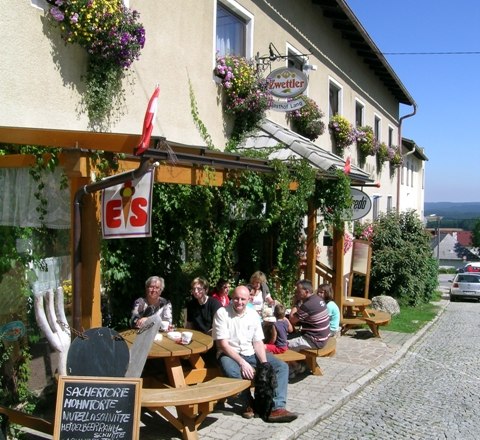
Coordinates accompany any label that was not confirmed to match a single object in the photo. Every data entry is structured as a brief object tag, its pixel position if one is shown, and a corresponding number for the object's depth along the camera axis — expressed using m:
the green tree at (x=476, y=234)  102.62
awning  9.27
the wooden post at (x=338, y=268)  10.55
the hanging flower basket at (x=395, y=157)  22.19
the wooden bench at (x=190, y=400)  4.88
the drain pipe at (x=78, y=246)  4.64
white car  27.45
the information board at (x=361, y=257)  13.99
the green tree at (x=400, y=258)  17.39
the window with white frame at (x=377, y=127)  21.38
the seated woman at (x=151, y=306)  6.19
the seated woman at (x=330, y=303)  8.76
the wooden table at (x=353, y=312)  10.88
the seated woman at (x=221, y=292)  7.75
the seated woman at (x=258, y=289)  8.36
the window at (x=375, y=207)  21.62
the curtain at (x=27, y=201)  5.19
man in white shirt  5.87
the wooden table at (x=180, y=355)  5.58
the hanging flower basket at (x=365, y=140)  17.69
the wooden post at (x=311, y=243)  10.00
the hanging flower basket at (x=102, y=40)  6.26
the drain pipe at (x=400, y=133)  24.91
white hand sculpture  5.18
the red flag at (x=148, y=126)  4.14
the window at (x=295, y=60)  12.58
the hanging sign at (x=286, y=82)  9.76
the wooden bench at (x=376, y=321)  10.98
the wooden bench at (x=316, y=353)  7.48
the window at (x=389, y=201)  24.28
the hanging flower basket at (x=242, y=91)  9.55
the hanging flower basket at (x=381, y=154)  20.89
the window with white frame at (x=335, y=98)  16.08
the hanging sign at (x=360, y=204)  10.76
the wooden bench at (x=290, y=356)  6.90
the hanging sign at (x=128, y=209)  4.78
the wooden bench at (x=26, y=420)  4.59
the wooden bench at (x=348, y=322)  10.79
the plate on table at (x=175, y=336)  6.00
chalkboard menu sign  4.33
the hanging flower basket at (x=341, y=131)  15.39
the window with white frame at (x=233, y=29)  9.91
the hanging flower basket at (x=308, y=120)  12.70
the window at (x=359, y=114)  18.78
